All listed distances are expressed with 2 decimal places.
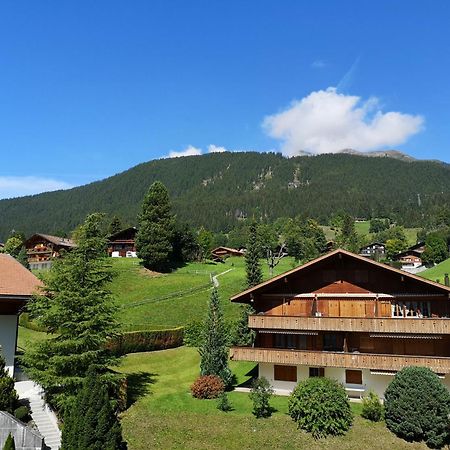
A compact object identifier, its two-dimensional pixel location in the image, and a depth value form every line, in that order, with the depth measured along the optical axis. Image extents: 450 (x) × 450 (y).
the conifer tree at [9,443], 20.84
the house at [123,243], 99.50
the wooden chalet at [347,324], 30.36
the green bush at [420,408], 25.41
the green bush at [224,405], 28.04
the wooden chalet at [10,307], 28.28
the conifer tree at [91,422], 21.06
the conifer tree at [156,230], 75.94
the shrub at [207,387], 30.02
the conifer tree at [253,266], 52.22
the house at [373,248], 146.05
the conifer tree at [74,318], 25.27
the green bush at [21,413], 24.06
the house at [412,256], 114.38
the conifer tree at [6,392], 23.57
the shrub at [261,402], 27.47
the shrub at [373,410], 27.42
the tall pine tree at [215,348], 32.16
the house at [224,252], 127.46
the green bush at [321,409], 25.97
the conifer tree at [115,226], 106.81
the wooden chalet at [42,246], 95.01
